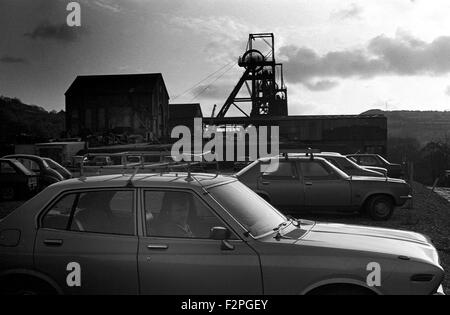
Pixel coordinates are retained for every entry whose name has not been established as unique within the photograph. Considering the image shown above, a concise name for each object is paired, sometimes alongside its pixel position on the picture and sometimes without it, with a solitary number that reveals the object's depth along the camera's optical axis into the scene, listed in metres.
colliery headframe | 48.38
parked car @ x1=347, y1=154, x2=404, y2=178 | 21.97
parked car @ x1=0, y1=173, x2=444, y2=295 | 3.97
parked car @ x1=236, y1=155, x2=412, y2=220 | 11.63
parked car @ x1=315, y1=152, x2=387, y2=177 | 15.16
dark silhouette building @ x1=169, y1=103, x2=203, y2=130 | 73.38
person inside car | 4.35
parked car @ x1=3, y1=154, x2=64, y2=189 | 19.36
